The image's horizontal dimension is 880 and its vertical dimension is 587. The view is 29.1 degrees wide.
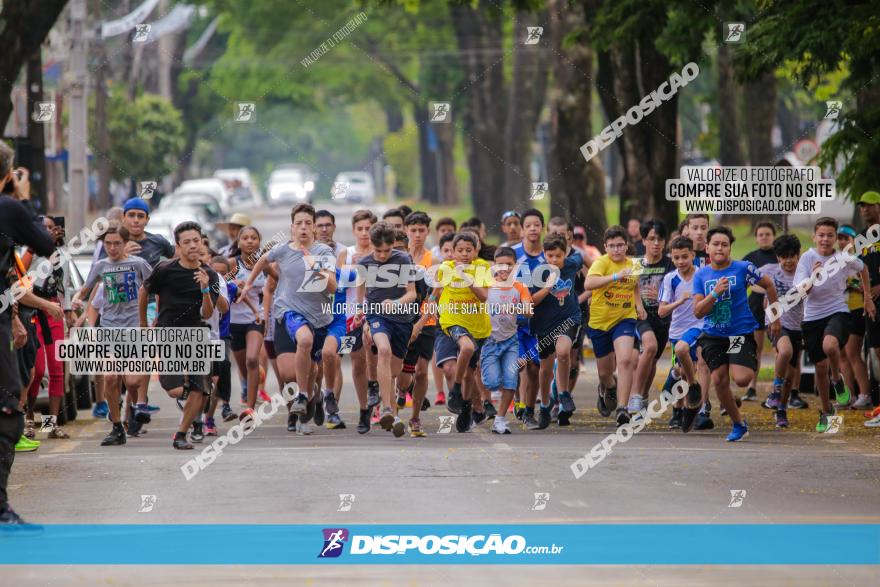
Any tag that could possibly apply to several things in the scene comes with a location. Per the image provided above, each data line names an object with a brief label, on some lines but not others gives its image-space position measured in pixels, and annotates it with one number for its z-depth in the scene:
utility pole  30.42
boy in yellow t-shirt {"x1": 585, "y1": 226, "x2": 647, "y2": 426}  14.80
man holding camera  9.24
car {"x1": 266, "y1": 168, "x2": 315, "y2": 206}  83.94
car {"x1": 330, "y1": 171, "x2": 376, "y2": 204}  85.81
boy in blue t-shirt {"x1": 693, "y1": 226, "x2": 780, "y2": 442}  13.54
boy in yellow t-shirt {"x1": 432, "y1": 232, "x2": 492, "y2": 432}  14.20
